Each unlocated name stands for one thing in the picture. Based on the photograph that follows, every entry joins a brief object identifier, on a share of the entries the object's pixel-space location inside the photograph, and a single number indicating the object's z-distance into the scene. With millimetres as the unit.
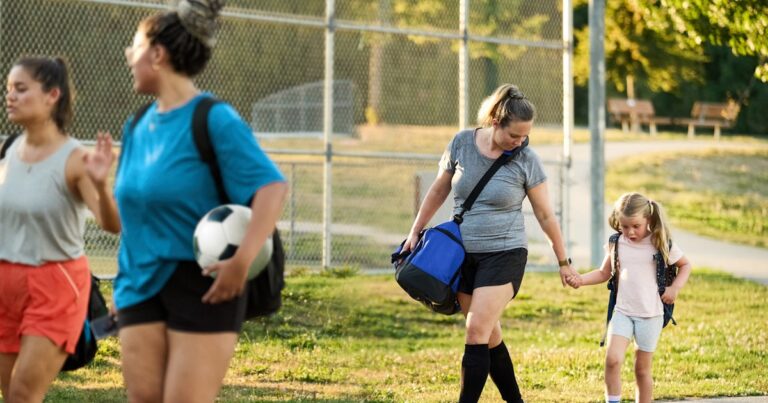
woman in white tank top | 9789
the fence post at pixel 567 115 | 32531
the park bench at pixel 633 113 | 88562
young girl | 14477
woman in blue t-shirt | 8180
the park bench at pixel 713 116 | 88994
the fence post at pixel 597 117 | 32728
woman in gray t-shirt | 13789
